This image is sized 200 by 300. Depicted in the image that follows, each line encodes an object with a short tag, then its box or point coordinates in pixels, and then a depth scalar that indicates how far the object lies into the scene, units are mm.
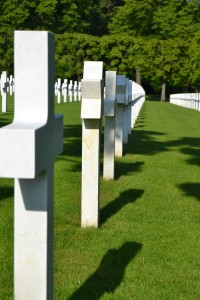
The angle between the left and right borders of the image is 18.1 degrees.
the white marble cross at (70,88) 33025
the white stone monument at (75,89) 33688
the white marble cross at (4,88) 19078
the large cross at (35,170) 2275
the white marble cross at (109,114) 6922
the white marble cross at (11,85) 31061
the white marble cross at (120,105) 9086
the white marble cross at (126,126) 11441
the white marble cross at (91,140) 4914
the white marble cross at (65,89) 31483
